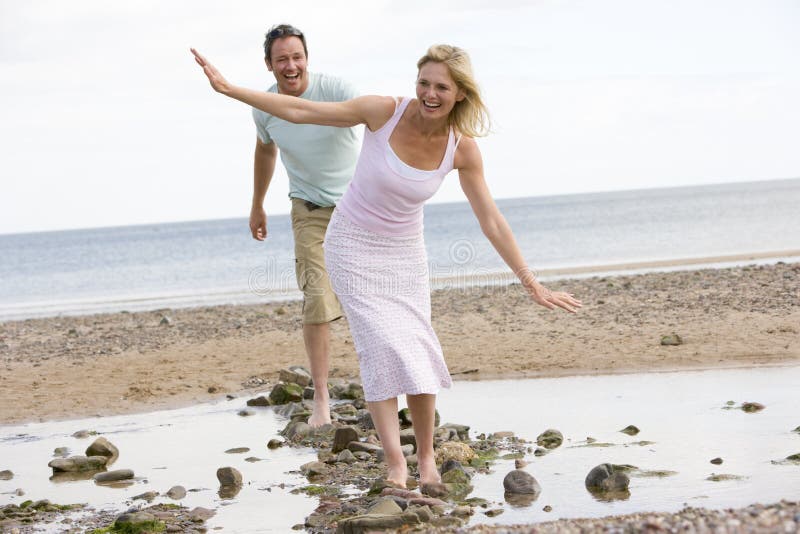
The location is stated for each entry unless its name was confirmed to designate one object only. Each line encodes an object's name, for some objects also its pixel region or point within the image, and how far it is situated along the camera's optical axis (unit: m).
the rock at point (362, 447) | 5.68
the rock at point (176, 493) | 4.98
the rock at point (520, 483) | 4.67
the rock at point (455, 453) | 5.36
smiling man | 6.11
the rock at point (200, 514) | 4.54
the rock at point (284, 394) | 7.66
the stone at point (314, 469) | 5.32
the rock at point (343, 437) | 5.81
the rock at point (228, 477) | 5.19
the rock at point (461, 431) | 5.98
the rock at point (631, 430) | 5.75
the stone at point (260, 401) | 7.70
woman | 4.62
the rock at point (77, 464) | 5.75
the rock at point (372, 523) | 3.97
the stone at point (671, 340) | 8.66
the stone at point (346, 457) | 5.57
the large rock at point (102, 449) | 5.96
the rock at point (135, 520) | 4.40
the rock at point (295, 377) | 8.16
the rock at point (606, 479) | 4.62
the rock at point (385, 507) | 4.12
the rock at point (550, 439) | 5.65
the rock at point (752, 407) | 6.08
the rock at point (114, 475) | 5.49
